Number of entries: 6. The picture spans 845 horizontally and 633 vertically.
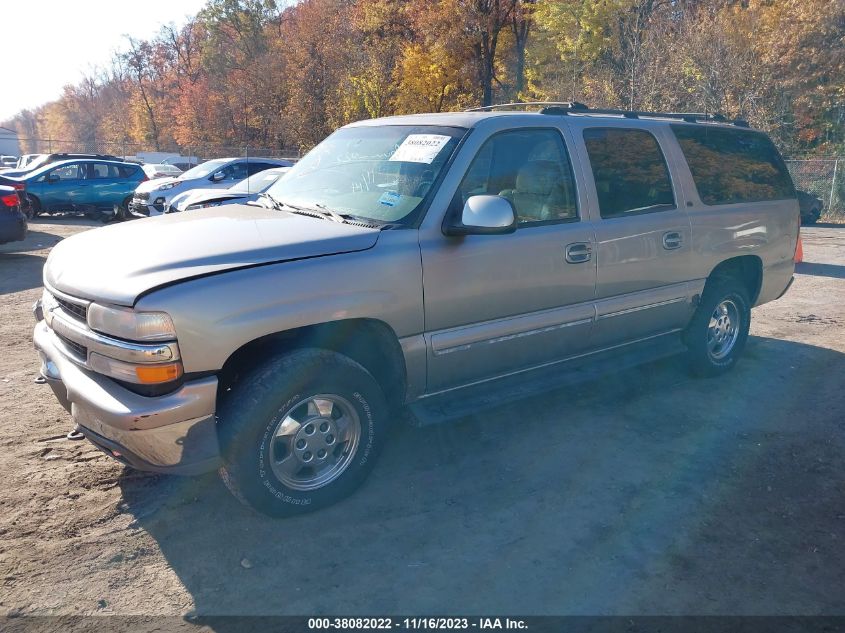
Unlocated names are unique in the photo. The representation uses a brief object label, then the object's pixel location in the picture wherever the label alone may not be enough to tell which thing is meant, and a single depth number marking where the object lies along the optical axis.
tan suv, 3.05
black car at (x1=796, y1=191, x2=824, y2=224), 19.91
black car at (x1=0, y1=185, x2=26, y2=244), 11.26
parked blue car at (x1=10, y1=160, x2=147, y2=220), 17.98
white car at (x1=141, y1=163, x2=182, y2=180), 28.82
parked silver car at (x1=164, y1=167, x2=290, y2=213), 11.88
